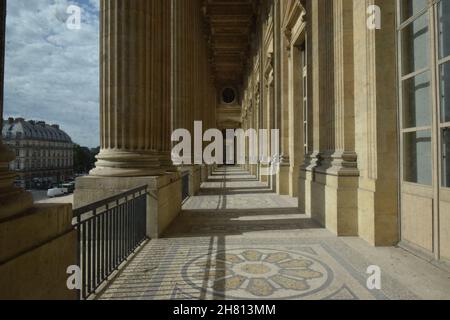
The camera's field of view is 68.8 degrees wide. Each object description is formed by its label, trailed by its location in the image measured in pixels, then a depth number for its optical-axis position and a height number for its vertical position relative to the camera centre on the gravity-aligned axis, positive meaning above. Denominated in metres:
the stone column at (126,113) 5.98 +1.04
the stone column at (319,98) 6.81 +1.49
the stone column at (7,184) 2.25 -0.12
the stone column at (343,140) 5.92 +0.46
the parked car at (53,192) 21.00 -1.70
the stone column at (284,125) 12.26 +1.54
